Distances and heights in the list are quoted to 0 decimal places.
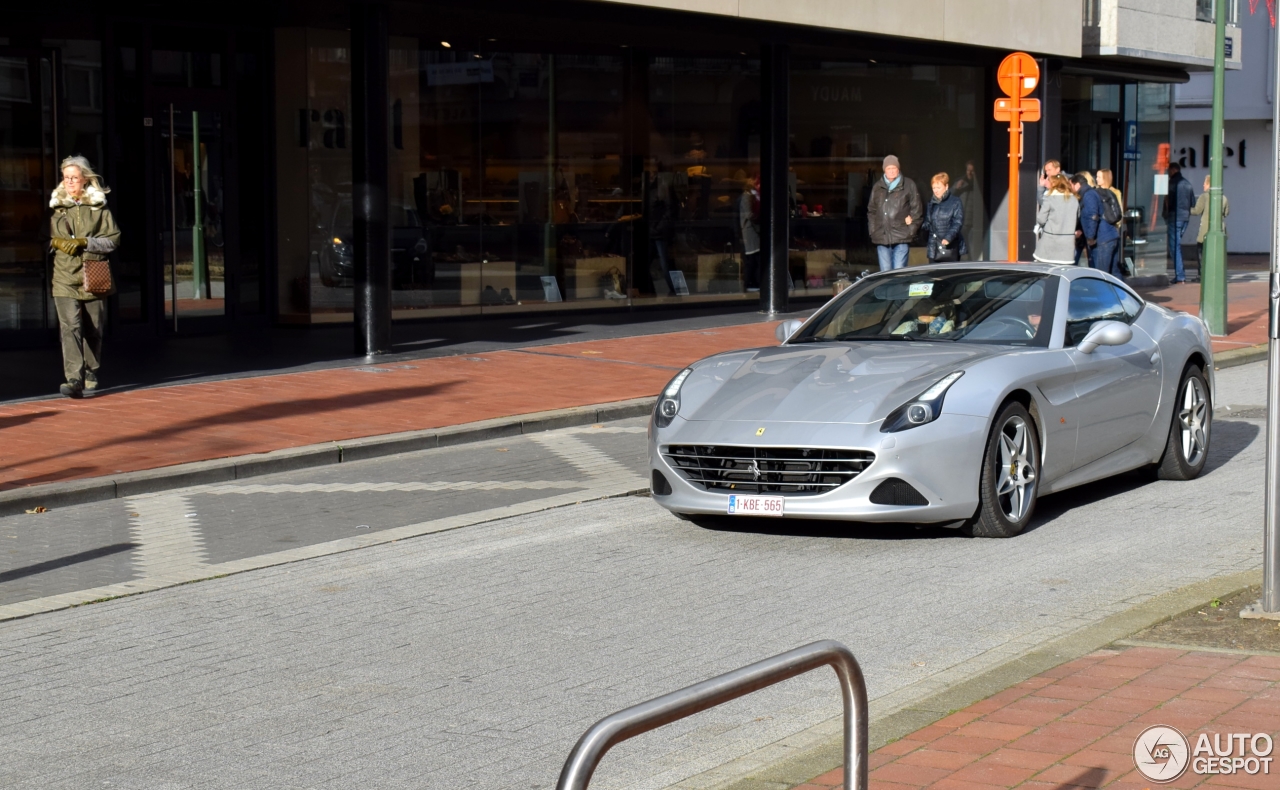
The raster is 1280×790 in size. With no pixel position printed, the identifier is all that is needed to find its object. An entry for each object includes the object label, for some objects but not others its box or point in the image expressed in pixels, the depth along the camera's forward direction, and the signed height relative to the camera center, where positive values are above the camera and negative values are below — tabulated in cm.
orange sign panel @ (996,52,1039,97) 1694 +166
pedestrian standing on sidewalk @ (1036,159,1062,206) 2025 +76
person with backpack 2391 +41
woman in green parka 1315 -15
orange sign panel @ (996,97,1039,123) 1688 +127
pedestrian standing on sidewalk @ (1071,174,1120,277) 2230 +0
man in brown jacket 1862 +20
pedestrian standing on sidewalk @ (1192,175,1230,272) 2192 +28
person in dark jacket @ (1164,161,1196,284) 3055 +36
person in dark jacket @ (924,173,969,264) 1831 +7
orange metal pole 1633 +83
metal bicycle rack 279 -87
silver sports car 795 -91
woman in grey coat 1933 +9
